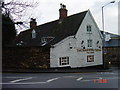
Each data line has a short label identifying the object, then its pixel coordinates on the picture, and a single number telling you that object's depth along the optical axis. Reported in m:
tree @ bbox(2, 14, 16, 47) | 20.69
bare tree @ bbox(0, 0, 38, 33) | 17.66
